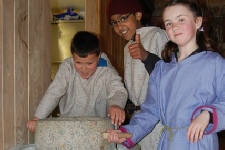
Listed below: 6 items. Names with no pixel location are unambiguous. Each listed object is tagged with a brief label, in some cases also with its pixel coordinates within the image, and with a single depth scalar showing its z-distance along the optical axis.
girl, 1.27
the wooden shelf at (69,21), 4.58
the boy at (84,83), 1.91
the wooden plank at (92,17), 2.94
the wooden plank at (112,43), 3.14
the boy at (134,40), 1.97
